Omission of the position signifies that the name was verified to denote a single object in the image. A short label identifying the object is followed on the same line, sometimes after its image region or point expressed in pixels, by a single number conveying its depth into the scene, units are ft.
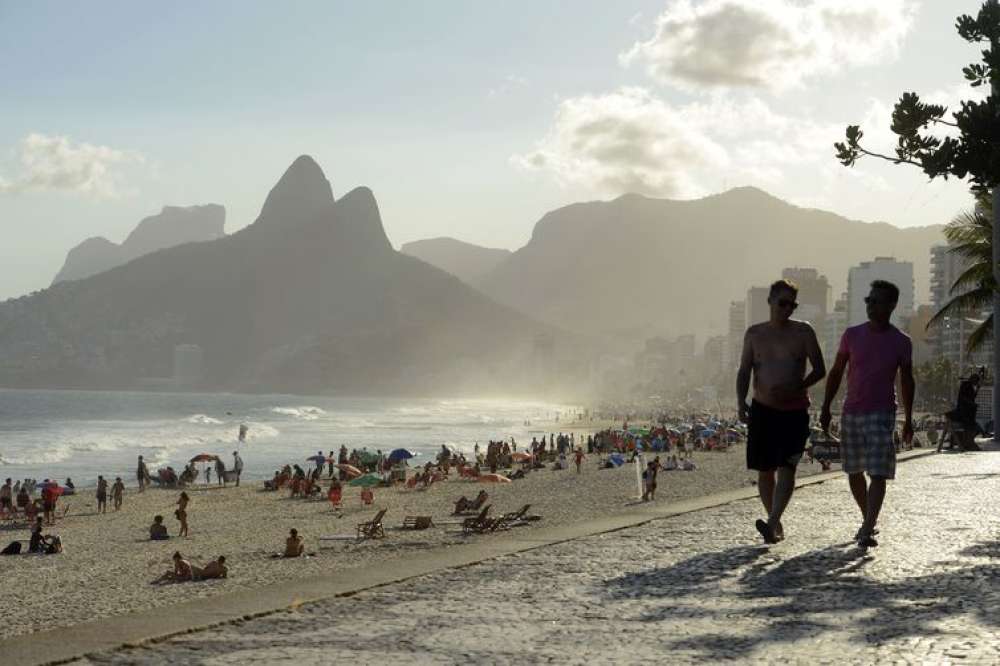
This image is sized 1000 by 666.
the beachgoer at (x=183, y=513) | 83.29
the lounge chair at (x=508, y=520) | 63.46
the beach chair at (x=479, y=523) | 63.77
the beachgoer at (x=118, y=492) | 115.84
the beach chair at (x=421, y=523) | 73.51
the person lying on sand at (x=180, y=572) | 53.57
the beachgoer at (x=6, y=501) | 104.63
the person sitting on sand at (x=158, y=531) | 82.89
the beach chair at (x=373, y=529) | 69.46
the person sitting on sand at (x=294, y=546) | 61.57
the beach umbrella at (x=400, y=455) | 145.79
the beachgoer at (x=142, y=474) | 140.15
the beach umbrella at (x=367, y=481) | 116.88
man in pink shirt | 25.57
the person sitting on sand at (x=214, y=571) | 52.54
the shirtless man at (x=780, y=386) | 25.63
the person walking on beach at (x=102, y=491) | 112.27
